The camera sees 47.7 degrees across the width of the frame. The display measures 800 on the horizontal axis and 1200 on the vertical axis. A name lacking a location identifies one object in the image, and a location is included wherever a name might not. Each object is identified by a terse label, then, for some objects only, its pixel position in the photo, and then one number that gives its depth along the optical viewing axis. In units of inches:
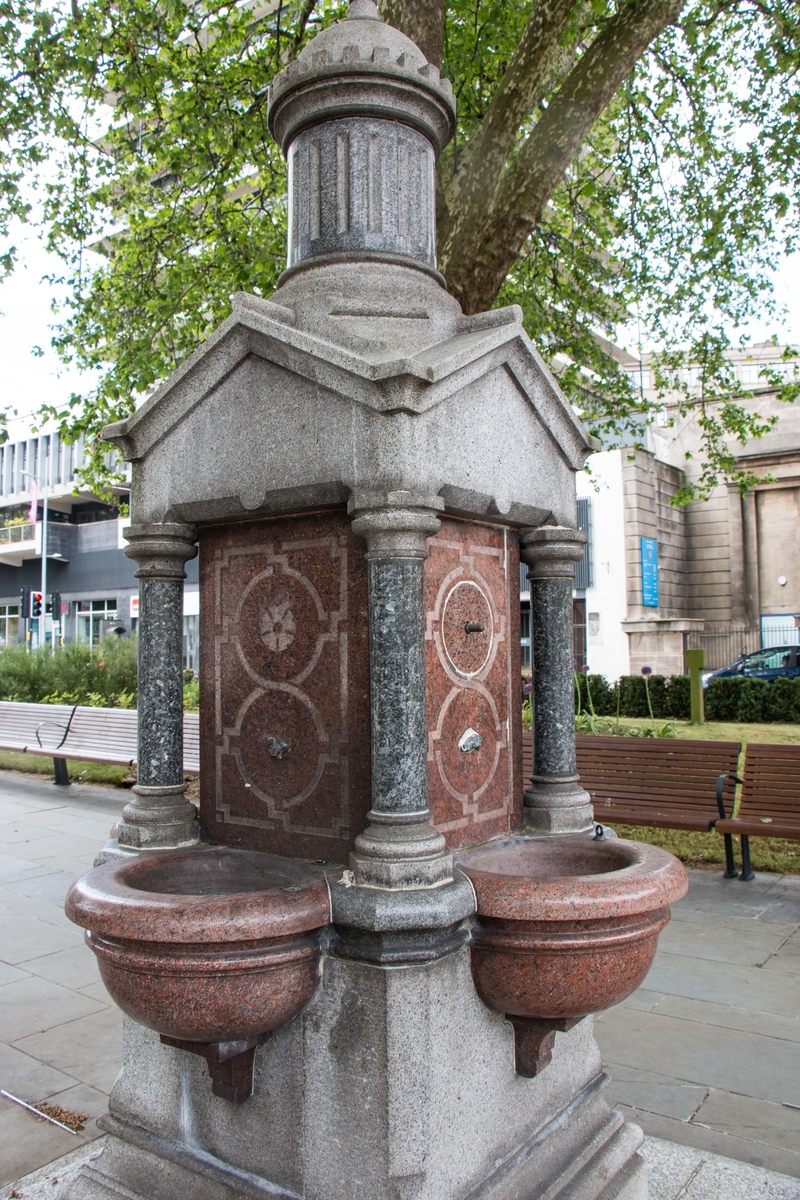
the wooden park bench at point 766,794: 245.3
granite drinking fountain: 91.5
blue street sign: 939.3
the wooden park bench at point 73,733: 392.5
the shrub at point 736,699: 674.2
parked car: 799.1
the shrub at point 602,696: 705.6
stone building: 923.4
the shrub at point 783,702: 663.1
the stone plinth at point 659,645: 866.1
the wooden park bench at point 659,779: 259.9
